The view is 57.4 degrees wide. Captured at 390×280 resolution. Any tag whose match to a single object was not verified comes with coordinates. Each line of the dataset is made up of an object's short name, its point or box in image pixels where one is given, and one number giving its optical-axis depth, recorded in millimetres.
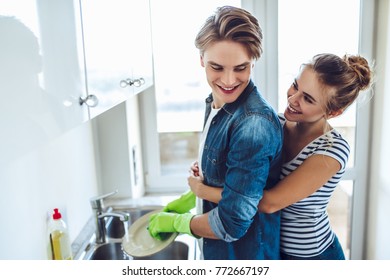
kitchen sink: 1106
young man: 658
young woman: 734
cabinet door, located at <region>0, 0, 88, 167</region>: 440
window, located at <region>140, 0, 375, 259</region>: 1191
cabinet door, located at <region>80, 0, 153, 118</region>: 647
